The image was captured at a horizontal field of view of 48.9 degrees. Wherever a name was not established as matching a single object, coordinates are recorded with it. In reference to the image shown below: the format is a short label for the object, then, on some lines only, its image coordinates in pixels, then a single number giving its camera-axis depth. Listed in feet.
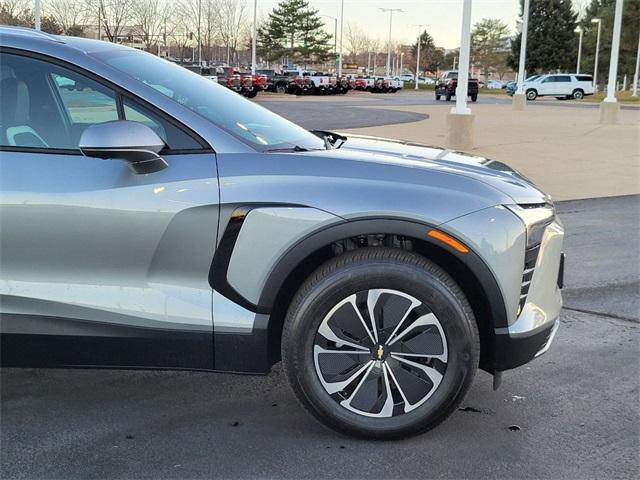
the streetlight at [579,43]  214.10
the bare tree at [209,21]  178.50
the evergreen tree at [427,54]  392.47
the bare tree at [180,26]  169.07
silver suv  9.71
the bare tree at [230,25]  188.32
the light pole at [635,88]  181.29
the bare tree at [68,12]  125.98
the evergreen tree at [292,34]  268.00
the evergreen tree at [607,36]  188.44
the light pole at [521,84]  102.17
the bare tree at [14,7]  116.16
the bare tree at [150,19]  147.64
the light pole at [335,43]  276.37
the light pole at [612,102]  77.77
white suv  169.68
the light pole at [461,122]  47.62
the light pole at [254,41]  141.90
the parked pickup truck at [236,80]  123.65
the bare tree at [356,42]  342.58
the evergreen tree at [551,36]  237.86
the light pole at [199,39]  174.50
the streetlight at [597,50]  197.06
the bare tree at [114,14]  130.93
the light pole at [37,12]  82.61
